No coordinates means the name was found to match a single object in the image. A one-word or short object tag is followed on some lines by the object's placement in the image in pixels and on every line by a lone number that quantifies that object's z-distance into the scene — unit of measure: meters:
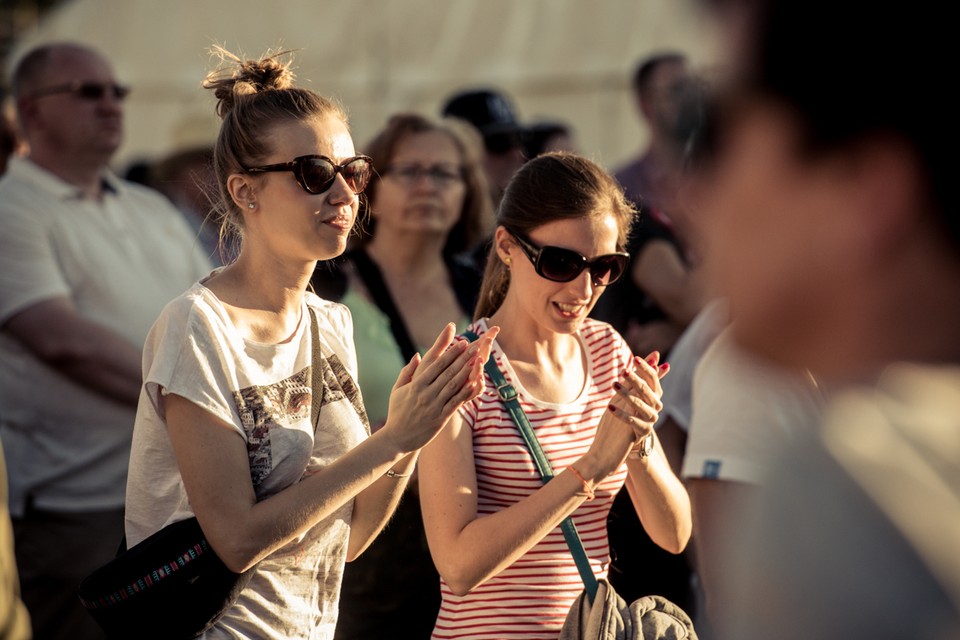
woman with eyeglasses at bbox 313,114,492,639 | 7.44
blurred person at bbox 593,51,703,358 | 9.20
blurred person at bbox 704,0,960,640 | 1.84
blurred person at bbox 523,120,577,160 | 13.32
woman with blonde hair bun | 4.73
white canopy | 22.92
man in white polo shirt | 8.80
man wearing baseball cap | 13.12
